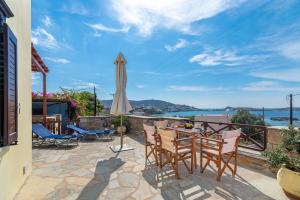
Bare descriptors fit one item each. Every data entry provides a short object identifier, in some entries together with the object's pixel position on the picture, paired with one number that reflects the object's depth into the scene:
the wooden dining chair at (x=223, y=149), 2.35
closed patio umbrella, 3.98
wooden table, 2.73
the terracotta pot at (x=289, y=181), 1.88
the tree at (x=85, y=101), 9.55
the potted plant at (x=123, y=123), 5.81
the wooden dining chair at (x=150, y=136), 3.03
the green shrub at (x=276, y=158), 2.07
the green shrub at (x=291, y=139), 2.05
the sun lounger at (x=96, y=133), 4.66
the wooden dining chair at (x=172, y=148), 2.49
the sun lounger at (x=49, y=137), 4.06
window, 1.40
